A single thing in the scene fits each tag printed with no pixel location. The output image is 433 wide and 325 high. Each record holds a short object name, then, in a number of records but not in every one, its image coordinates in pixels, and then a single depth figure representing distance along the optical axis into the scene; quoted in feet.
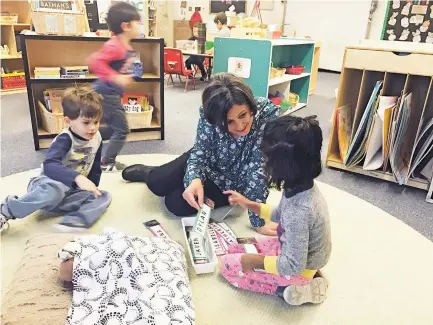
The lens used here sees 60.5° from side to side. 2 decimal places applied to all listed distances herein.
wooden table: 13.85
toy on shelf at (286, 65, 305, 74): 11.10
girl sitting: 2.81
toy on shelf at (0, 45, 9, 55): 12.04
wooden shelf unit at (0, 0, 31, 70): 12.05
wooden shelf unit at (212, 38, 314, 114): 8.89
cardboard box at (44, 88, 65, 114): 7.41
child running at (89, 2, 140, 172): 6.31
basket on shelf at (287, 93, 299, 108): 11.42
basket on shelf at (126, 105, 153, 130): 8.05
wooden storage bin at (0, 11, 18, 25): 11.56
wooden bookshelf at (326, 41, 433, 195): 5.84
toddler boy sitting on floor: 4.36
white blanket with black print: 2.91
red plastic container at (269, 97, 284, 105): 10.12
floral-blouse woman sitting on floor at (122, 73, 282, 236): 3.75
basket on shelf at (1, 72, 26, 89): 12.05
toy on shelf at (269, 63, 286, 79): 9.73
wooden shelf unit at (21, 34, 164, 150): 6.96
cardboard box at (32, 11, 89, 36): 6.62
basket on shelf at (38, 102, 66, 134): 7.25
